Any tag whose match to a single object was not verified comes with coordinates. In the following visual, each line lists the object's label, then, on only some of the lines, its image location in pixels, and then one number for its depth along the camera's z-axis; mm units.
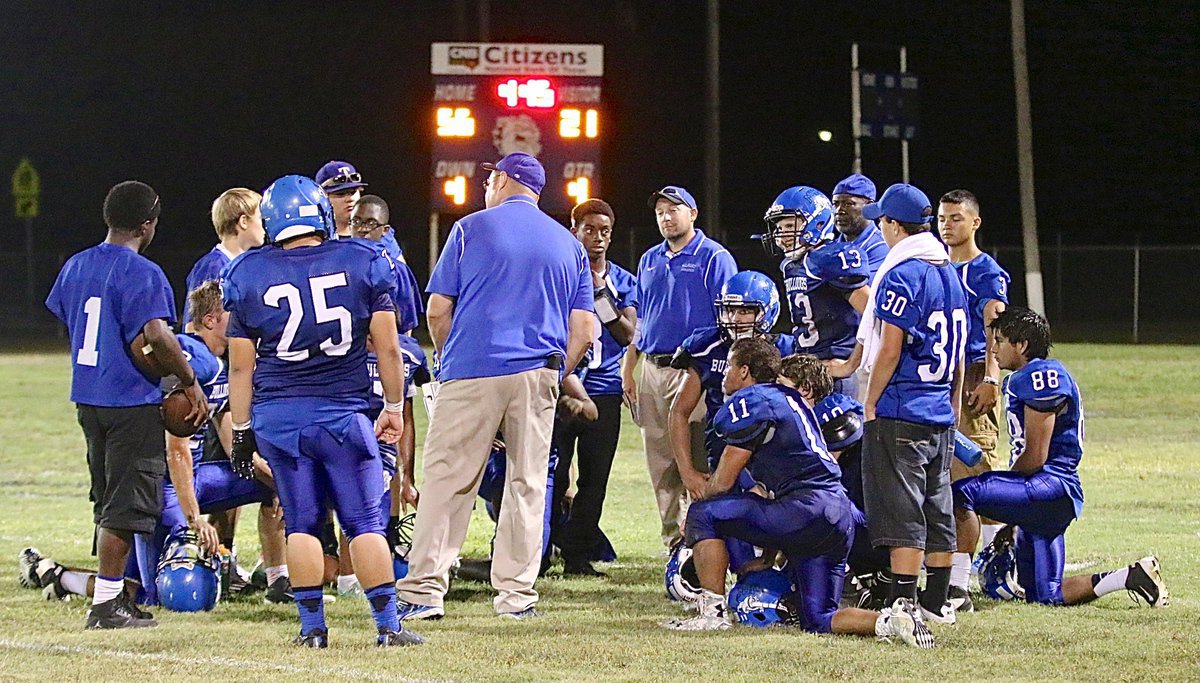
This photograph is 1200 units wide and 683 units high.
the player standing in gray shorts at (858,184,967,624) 13766
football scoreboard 41059
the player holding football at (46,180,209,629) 13937
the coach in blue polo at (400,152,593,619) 14570
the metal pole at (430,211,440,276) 46281
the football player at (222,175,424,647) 12734
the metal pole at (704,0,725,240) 58625
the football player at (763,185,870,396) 15992
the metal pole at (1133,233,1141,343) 61344
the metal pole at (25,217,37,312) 73812
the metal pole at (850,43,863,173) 54250
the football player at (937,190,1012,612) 17109
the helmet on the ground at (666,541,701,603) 15242
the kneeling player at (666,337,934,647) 13758
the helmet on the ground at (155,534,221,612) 14844
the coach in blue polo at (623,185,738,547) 17328
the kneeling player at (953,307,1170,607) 15141
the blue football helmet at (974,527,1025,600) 15492
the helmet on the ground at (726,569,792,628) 14164
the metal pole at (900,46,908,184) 50141
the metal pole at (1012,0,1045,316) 55781
